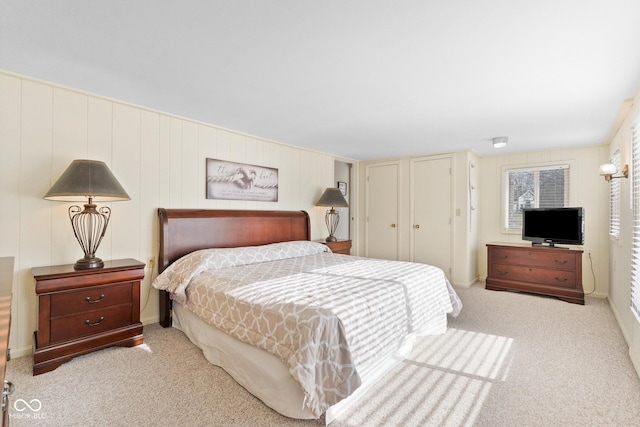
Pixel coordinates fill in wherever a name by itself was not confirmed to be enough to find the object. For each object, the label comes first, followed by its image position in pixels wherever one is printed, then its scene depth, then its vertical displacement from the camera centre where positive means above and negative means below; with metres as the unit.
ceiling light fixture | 3.95 +0.96
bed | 1.67 -0.64
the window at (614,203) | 3.48 +0.14
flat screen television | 4.04 -0.15
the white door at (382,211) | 5.50 +0.07
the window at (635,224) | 2.37 -0.07
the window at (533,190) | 4.62 +0.40
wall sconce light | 3.13 +0.46
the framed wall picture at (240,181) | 3.63 +0.42
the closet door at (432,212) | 4.93 +0.04
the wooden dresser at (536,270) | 4.02 -0.76
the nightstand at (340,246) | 4.58 -0.48
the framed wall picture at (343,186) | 5.90 +0.54
